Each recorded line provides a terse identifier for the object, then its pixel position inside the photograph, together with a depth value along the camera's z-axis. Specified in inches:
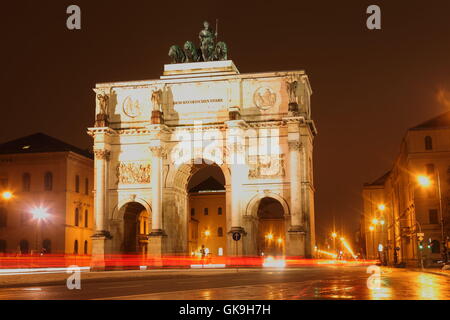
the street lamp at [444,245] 1590.8
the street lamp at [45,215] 2537.9
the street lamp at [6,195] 1174.6
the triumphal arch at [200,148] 1932.8
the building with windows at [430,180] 2285.9
